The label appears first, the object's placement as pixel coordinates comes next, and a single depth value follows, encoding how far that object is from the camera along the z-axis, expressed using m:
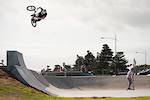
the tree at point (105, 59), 100.81
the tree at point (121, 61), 95.46
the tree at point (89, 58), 120.78
